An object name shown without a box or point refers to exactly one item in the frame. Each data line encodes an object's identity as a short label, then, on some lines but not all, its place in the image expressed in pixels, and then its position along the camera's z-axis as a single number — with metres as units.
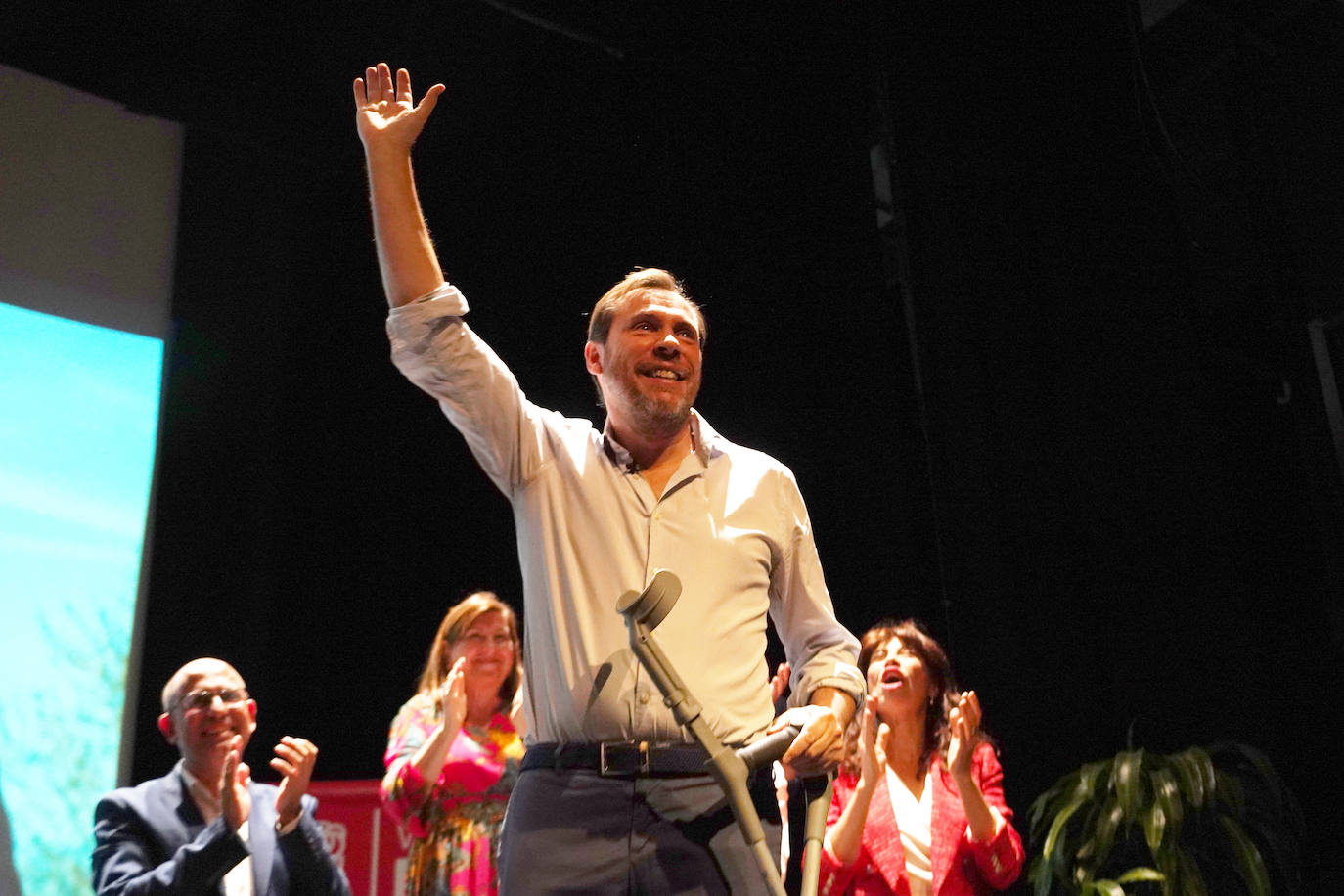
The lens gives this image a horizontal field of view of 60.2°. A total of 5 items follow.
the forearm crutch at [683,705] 1.22
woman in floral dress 2.74
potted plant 2.80
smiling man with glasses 2.31
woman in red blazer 2.47
